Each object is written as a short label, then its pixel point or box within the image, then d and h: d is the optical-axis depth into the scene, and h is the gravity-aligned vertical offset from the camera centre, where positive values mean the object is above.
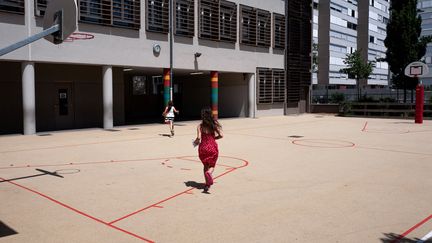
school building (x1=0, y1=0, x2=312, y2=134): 18.25 +1.90
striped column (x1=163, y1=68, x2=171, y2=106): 23.02 +0.75
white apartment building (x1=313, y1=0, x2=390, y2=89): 69.88 +11.82
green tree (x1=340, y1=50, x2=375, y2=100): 45.03 +3.15
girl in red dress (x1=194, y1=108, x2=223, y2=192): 7.43 -0.88
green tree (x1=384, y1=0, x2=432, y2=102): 32.28 +4.50
